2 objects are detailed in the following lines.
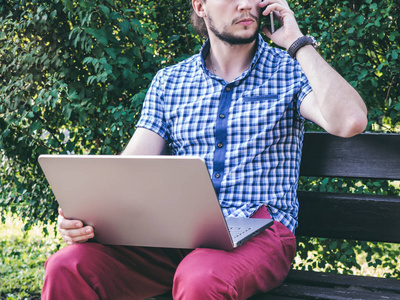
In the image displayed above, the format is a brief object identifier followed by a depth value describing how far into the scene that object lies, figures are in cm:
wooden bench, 228
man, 173
